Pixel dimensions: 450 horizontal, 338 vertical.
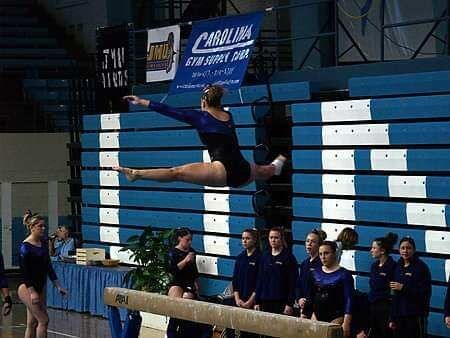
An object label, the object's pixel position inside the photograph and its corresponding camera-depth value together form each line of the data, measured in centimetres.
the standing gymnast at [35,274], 1252
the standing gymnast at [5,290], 1245
